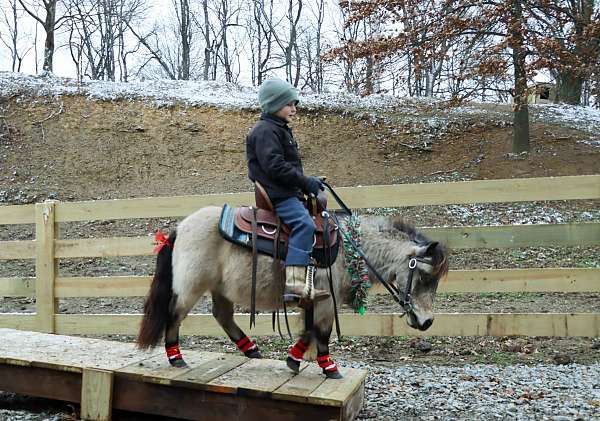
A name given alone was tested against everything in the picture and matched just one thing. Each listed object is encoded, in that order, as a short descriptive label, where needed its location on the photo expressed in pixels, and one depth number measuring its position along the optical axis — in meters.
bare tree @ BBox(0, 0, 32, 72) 35.29
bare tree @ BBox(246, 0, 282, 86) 33.06
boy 3.70
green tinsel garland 3.99
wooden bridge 3.53
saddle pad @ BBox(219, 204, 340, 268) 3.86
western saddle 3.87
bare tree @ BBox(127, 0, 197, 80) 32.09
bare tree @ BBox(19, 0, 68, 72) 22.88
